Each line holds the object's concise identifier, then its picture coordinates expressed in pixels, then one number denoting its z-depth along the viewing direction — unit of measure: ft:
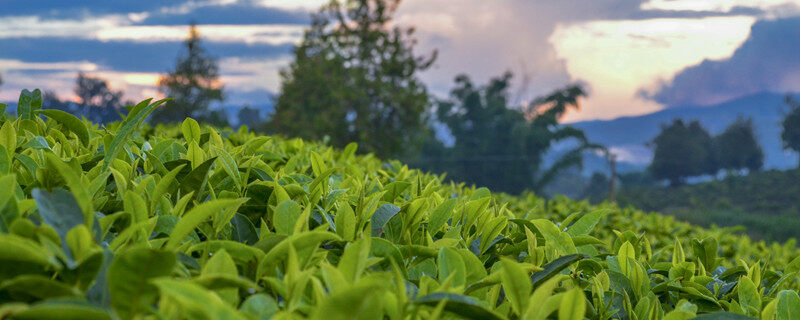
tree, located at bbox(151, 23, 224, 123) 146.70
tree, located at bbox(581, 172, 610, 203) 191.99
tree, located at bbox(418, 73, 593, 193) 140.87
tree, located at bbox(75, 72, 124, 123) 227.81
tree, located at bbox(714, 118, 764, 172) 203.41
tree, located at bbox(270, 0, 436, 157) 96.89
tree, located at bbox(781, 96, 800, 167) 177.17
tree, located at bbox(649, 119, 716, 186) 198.49
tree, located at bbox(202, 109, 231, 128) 144.79
